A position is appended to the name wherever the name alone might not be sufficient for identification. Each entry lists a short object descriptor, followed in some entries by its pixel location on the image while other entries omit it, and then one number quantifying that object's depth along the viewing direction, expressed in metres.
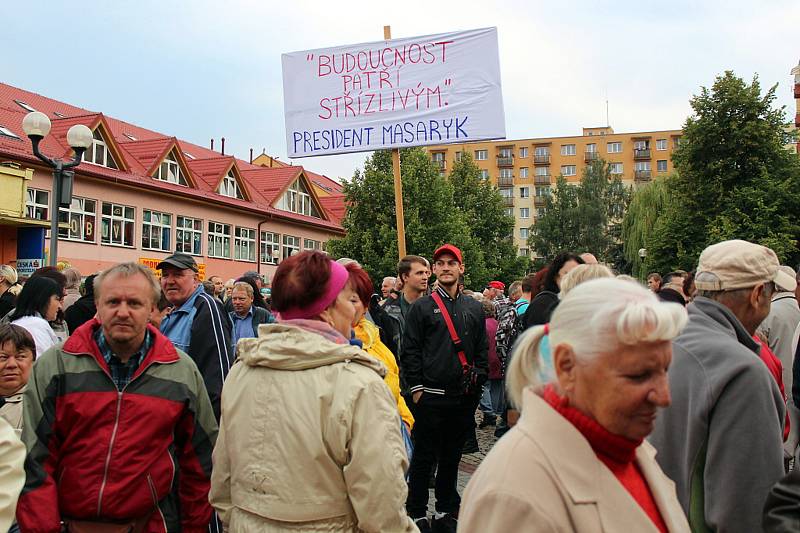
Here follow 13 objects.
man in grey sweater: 2.61
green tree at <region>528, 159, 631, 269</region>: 73.69
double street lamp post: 12.03
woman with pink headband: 2.82
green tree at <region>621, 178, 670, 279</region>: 45.19
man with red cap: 6.11
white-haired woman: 1.82
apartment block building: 94.94
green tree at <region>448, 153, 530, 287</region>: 48.59
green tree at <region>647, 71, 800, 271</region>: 33.28
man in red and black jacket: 3.21
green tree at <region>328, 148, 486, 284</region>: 34.72
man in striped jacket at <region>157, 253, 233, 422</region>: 4.66
